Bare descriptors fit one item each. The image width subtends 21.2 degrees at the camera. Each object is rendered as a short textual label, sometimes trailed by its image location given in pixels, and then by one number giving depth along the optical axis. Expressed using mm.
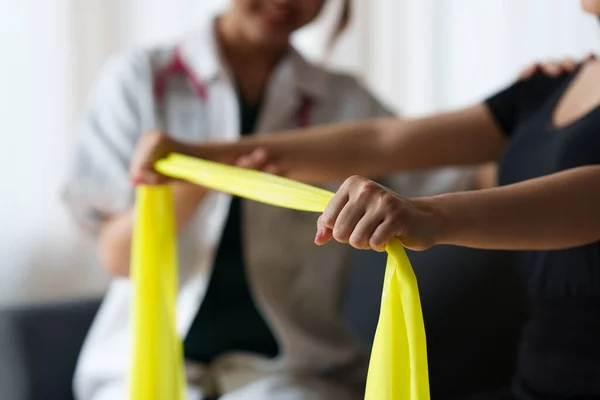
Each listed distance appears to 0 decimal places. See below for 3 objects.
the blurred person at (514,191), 1390
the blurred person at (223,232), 2006
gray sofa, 1831
